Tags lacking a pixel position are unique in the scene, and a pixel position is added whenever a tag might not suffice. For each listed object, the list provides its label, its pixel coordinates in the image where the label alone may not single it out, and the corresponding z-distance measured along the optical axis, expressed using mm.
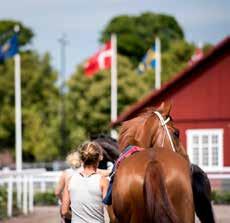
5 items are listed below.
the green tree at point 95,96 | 75000
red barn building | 40250
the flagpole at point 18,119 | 36431
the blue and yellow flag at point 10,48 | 36844
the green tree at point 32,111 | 80000
